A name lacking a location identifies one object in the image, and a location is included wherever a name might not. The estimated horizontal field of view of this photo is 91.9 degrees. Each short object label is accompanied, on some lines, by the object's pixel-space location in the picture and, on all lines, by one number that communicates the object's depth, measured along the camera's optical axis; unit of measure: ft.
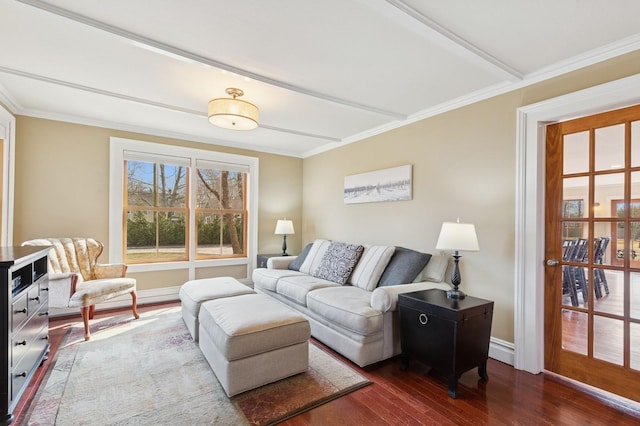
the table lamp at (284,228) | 16.37
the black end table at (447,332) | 7.11
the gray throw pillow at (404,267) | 10.05
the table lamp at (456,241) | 8.08
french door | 7.03
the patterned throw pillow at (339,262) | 11.71
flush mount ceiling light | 9.12
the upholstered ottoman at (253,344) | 6.87
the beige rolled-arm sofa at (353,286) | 8.36
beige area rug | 6.19
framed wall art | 12.00
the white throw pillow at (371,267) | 10.82
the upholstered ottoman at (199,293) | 9.63
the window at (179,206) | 13.89
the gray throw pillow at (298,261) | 14.26
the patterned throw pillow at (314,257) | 13.28
